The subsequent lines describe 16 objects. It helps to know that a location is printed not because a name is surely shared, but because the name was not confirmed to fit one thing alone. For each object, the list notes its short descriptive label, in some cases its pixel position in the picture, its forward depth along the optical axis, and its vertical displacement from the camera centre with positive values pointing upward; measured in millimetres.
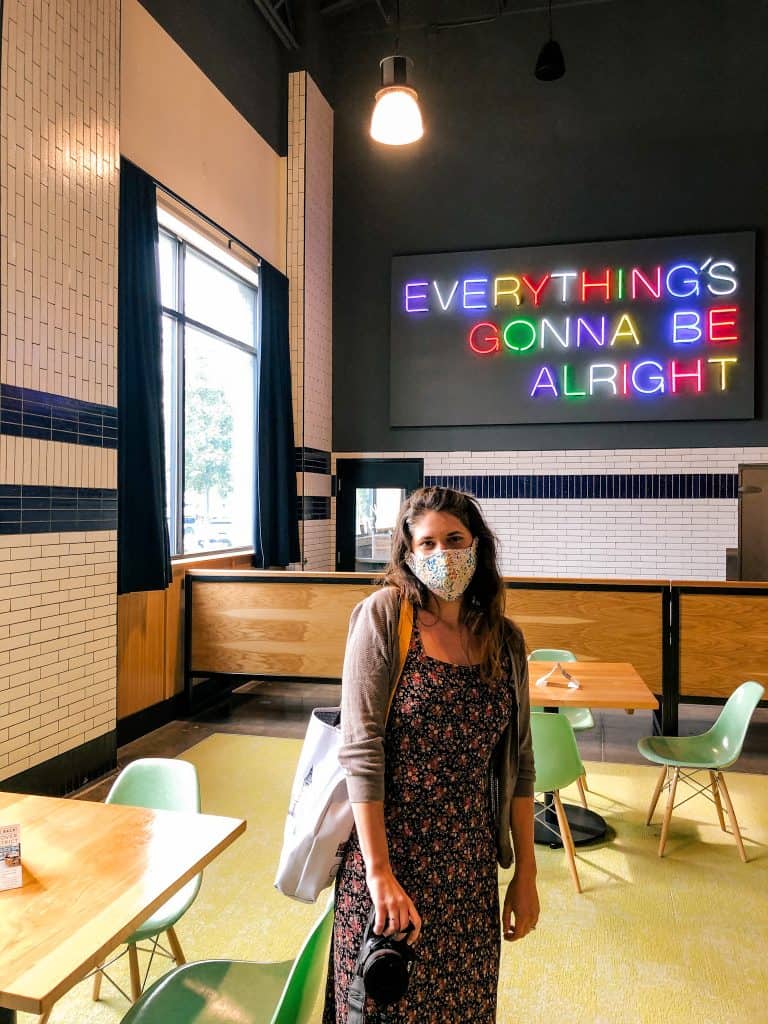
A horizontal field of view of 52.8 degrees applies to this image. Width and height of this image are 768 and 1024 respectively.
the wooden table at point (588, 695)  3436 -838
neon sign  7406 +1787
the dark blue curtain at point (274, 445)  6980 +620
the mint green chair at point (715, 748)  3488 -1143
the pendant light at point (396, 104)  5211 +2766
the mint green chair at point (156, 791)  2334 -857
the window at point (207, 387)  6035 +1074
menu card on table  1669 -760
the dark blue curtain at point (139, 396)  4902 +751
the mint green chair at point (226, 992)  1519 -1098
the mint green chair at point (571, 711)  4281 -1159
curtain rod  5521 +2349
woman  1490 -553
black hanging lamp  6988 +4076
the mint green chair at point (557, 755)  3234 -1025
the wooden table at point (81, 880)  1380 -805
